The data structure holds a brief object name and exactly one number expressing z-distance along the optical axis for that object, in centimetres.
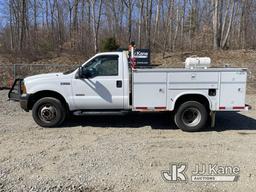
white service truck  489
